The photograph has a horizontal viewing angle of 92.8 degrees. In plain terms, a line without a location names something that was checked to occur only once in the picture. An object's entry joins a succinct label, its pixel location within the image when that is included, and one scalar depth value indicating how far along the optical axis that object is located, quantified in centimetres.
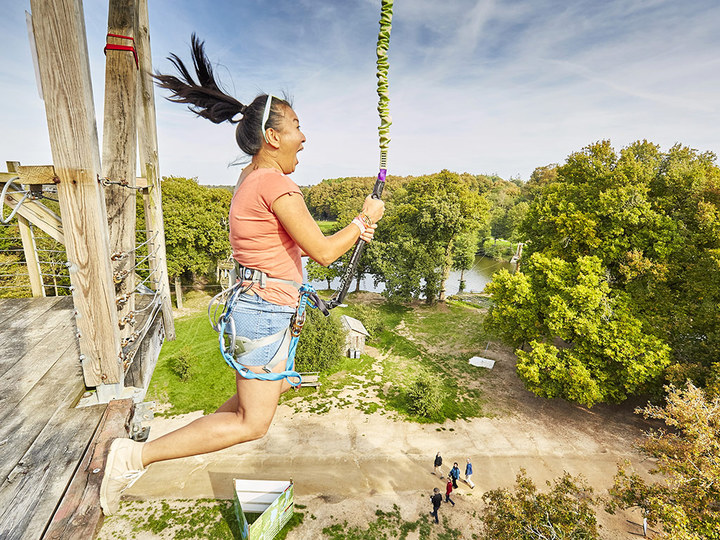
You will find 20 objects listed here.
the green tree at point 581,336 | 1309
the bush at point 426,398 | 1530
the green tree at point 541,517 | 708
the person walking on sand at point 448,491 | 1090
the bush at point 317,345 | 1795
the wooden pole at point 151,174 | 453
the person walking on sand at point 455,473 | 1109
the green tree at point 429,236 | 2825
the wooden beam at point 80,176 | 209
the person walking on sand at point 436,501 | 1023
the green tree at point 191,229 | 2495
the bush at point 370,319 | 2334
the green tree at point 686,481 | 621
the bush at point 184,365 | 1678
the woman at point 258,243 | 240
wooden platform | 188
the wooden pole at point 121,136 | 294
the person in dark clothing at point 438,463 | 1187
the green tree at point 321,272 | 3031
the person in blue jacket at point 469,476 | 1162
